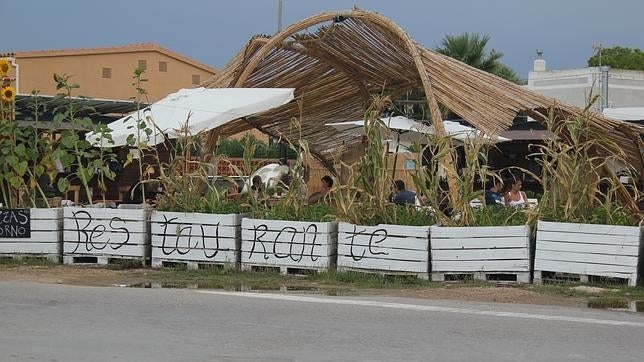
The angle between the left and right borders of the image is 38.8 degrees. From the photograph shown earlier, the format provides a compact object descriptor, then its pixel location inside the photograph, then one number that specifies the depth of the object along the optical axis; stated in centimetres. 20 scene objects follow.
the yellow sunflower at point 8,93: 1381
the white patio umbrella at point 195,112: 1498
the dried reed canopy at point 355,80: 1465
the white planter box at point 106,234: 1338
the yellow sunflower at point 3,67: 1373
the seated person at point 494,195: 1588
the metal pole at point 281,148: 2339
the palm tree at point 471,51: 3803
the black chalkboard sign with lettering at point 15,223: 1370
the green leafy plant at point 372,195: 1255
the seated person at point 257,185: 1394
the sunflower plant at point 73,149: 1388
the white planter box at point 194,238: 1291
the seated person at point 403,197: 1522
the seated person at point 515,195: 1636
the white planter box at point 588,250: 1133
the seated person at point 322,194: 1683
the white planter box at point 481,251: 1170
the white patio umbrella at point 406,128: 1850
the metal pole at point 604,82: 3738
